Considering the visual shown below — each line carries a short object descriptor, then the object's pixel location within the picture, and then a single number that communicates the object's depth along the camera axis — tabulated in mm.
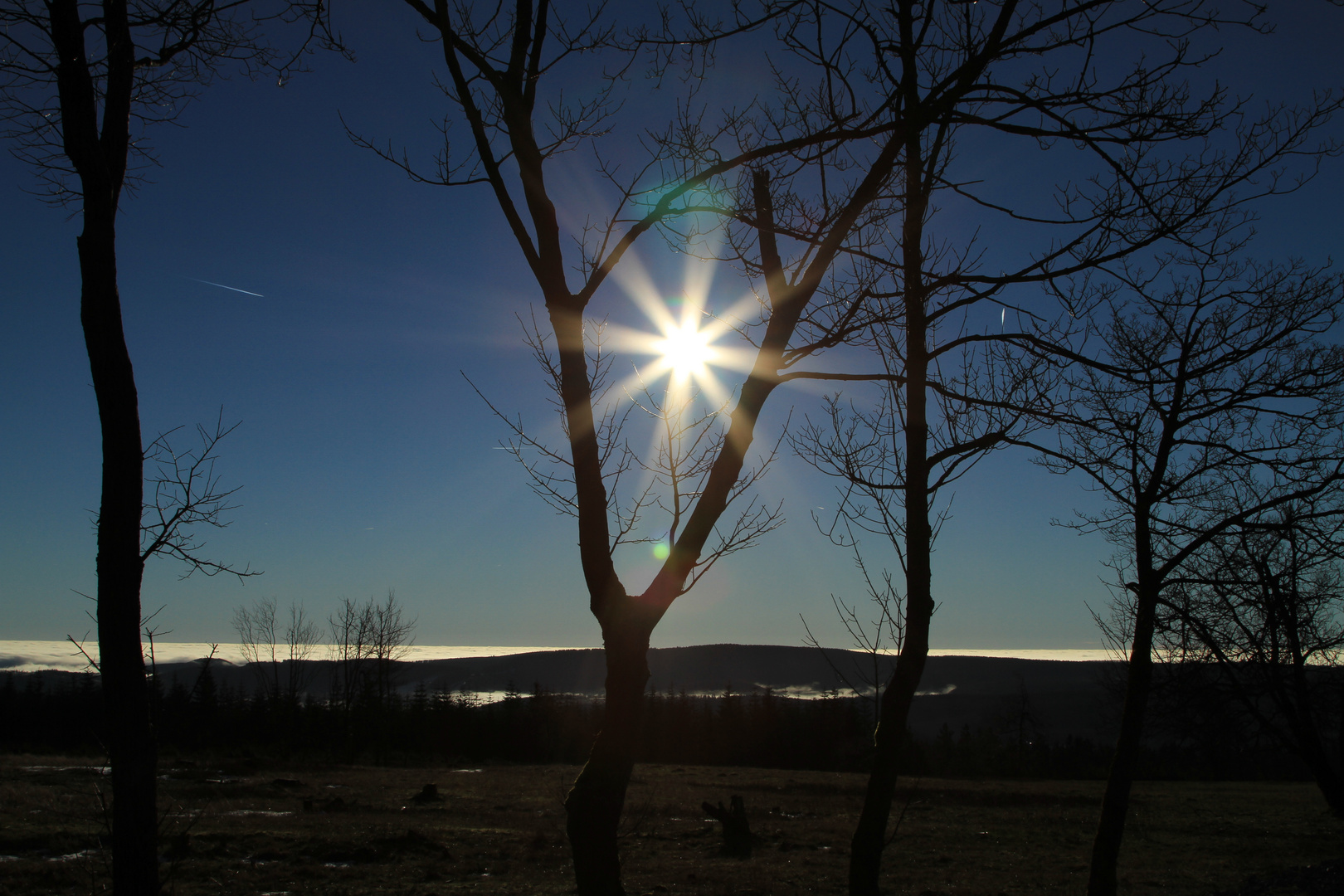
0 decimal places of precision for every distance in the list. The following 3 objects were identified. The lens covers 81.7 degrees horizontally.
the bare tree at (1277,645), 6762
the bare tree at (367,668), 54000
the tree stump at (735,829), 17062
